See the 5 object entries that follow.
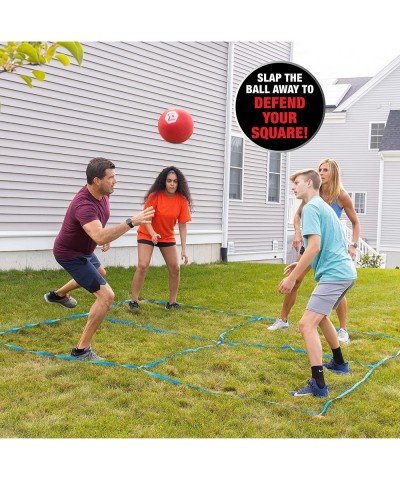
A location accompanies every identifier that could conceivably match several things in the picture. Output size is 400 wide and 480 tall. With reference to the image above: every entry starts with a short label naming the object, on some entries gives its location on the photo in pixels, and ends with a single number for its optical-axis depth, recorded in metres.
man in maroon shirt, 3.90
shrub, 10.18
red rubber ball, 5.82
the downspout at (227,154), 10.55
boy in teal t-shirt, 3.53
